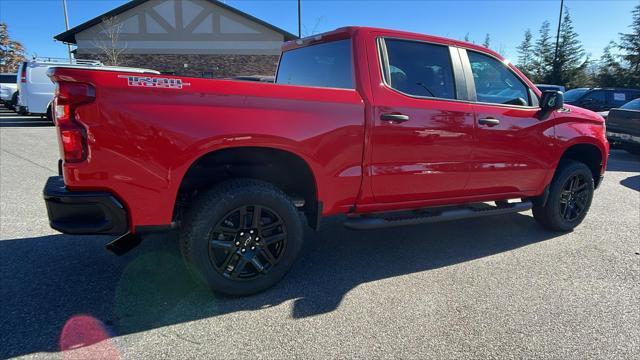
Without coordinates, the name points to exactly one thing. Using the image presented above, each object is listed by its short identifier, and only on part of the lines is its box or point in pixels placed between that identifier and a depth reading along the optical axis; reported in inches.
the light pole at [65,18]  1144.8
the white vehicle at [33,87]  555.2
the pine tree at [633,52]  1145.9
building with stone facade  1045.8
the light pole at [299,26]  887.1
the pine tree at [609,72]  1181.7
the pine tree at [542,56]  1401.3
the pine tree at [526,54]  1520.4
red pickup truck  98.0
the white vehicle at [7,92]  772.6
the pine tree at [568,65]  1288.1
